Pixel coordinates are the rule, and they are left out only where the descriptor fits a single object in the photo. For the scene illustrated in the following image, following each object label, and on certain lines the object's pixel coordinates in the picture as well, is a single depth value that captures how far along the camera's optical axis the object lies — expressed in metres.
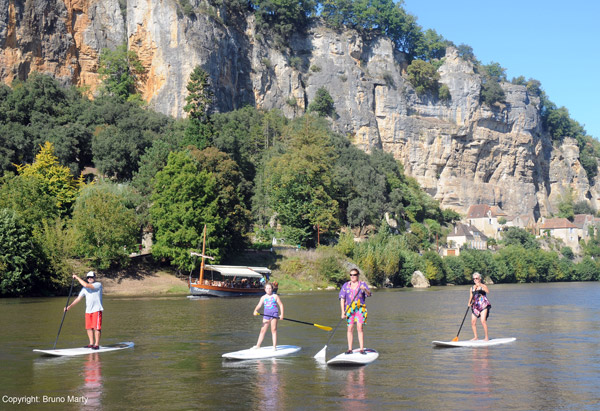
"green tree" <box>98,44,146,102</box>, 96.31
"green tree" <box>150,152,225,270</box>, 58.69
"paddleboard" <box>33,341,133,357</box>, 17.95
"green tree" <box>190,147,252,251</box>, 65.31
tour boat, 51.56
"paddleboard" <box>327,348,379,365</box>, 16.67
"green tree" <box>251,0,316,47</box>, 120.44
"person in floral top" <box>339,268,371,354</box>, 16.81
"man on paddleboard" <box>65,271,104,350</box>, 18.34
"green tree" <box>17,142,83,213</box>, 61.72
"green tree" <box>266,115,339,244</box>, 75.44
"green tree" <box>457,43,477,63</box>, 142.12
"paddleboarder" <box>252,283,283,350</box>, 17.55
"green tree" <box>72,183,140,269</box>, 55.66
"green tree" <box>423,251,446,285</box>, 82.88
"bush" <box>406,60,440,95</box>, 133.75
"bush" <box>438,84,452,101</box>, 133.75
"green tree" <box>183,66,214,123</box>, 87.56
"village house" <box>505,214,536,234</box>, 134.12
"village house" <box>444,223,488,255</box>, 113.58
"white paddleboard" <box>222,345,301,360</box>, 17.53
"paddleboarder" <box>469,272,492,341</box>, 20.17
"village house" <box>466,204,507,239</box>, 128.62
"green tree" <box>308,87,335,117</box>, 119.69
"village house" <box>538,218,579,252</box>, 134.88
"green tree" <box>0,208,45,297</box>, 45.34
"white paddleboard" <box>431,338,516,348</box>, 20.20
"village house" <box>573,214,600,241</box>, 139.62
